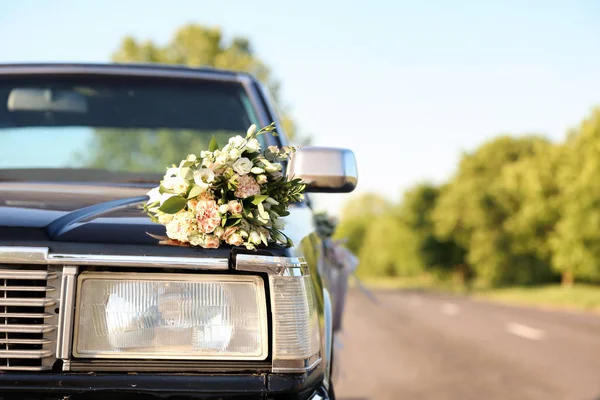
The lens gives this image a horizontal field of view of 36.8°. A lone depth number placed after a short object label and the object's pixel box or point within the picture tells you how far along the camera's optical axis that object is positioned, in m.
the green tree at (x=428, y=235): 87.62
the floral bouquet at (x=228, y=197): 2.12
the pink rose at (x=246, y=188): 2.25
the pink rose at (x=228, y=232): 2.12
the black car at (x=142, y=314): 2.02
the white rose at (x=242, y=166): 2.24
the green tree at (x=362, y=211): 146.12
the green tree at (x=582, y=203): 43.81
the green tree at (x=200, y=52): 28.97
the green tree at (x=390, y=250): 94.47
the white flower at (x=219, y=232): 2.12
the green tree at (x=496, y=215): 67.19
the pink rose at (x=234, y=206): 2.18
